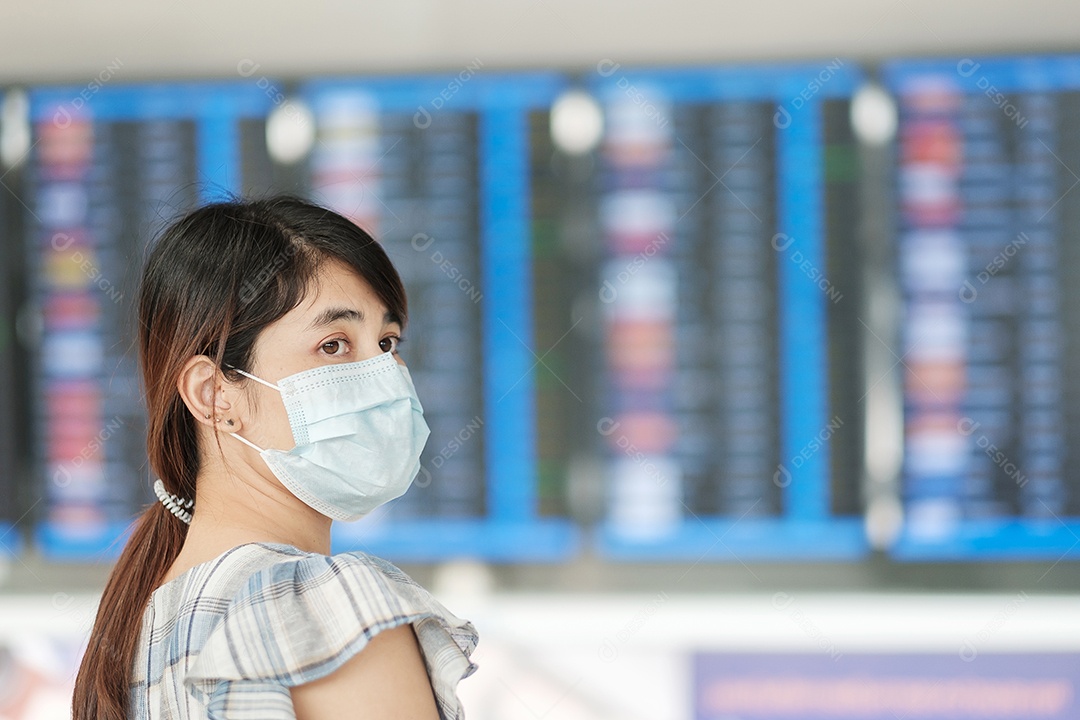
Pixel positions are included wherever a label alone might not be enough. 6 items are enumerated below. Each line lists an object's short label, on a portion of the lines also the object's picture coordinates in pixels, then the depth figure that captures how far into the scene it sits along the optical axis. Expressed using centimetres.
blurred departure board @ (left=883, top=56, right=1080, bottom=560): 440
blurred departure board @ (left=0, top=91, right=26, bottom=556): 463
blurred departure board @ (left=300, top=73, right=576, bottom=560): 457
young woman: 163
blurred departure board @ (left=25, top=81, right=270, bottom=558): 465
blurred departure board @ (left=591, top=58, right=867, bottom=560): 448
